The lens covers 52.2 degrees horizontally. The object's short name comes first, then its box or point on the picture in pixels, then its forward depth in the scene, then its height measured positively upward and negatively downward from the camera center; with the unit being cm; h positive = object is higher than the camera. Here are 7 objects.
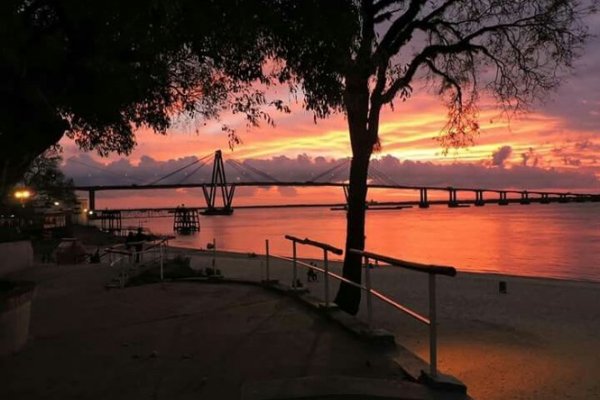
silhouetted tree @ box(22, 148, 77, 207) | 5842 +69
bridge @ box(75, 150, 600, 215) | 11575 +24
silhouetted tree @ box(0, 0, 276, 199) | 405 +110
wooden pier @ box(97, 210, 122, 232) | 11480 -512
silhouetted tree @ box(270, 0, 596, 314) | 1134 +253
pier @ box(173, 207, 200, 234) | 12231 -685
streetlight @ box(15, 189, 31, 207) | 4990 -36
